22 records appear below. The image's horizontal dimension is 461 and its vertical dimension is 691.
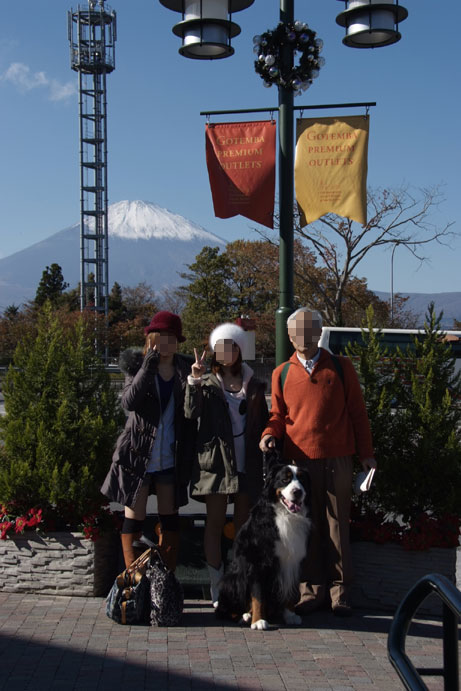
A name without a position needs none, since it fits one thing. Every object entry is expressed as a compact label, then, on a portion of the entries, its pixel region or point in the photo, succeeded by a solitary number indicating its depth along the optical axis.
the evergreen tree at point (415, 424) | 5.20
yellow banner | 5.86
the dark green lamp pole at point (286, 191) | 6.02
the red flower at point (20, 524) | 5.28
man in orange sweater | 4.97
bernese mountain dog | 4.56
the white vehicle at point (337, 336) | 26.80
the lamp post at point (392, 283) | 34.34
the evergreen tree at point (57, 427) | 5.28
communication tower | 69.81
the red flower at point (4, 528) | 5.31
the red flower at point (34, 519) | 5.26
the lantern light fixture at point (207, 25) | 6.30
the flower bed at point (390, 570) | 5.17
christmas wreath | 6.08
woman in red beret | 4.90
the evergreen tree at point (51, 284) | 69.81
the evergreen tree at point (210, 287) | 53.03
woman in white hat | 4.95
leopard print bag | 4.84
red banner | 6.06
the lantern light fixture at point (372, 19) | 6.25
